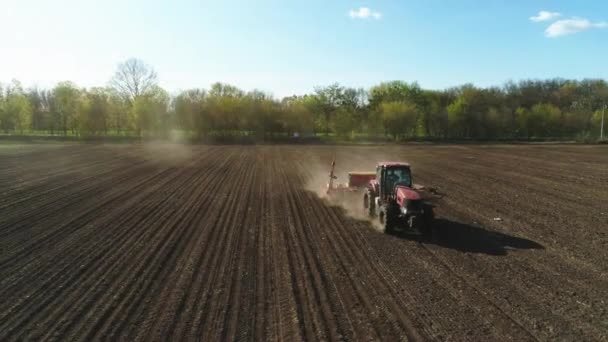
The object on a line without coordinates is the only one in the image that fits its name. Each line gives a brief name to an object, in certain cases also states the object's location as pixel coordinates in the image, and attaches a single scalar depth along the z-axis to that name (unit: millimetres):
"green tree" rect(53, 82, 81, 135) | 69938
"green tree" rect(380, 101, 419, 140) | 71625
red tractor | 11523
